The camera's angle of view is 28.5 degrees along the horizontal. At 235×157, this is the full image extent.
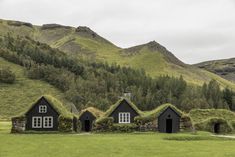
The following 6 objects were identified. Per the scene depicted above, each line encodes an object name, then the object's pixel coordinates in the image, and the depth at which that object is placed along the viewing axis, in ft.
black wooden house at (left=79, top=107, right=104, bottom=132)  279.90
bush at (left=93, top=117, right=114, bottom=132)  239.91
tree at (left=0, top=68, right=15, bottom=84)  563.07
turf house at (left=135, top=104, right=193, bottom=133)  239.30
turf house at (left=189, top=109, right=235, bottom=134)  264.11
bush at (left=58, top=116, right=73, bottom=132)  234.99
